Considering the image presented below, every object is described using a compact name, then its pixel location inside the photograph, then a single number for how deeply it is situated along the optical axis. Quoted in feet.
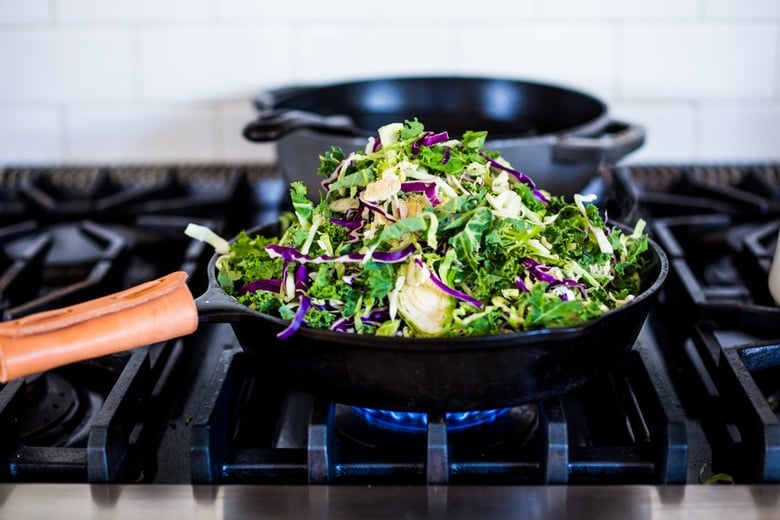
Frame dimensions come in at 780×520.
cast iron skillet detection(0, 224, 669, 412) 2.23
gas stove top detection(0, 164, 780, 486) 2.51
